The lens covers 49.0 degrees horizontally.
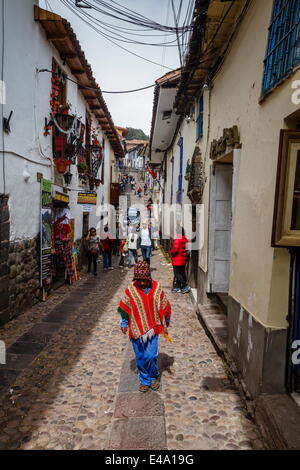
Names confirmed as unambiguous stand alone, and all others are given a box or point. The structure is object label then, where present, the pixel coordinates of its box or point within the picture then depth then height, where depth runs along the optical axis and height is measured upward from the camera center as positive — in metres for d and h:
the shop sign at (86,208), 10.90 -0.04
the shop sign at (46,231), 7.84 -0.64
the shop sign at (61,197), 8.88 +0.24
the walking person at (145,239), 11.28 -1.03
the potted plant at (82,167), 11.34 +1.37
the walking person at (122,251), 12.87 -1.69
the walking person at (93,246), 11.41 -1.36
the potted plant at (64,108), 9.04 +2.68
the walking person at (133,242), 12.33 -1.26
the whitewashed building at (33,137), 6.13 +1.60
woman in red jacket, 8.34 -1.23
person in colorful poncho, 3.90 -1.30
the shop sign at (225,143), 4.54 +1.04
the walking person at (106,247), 11.95 -1.45
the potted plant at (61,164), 8.78 +1.12
